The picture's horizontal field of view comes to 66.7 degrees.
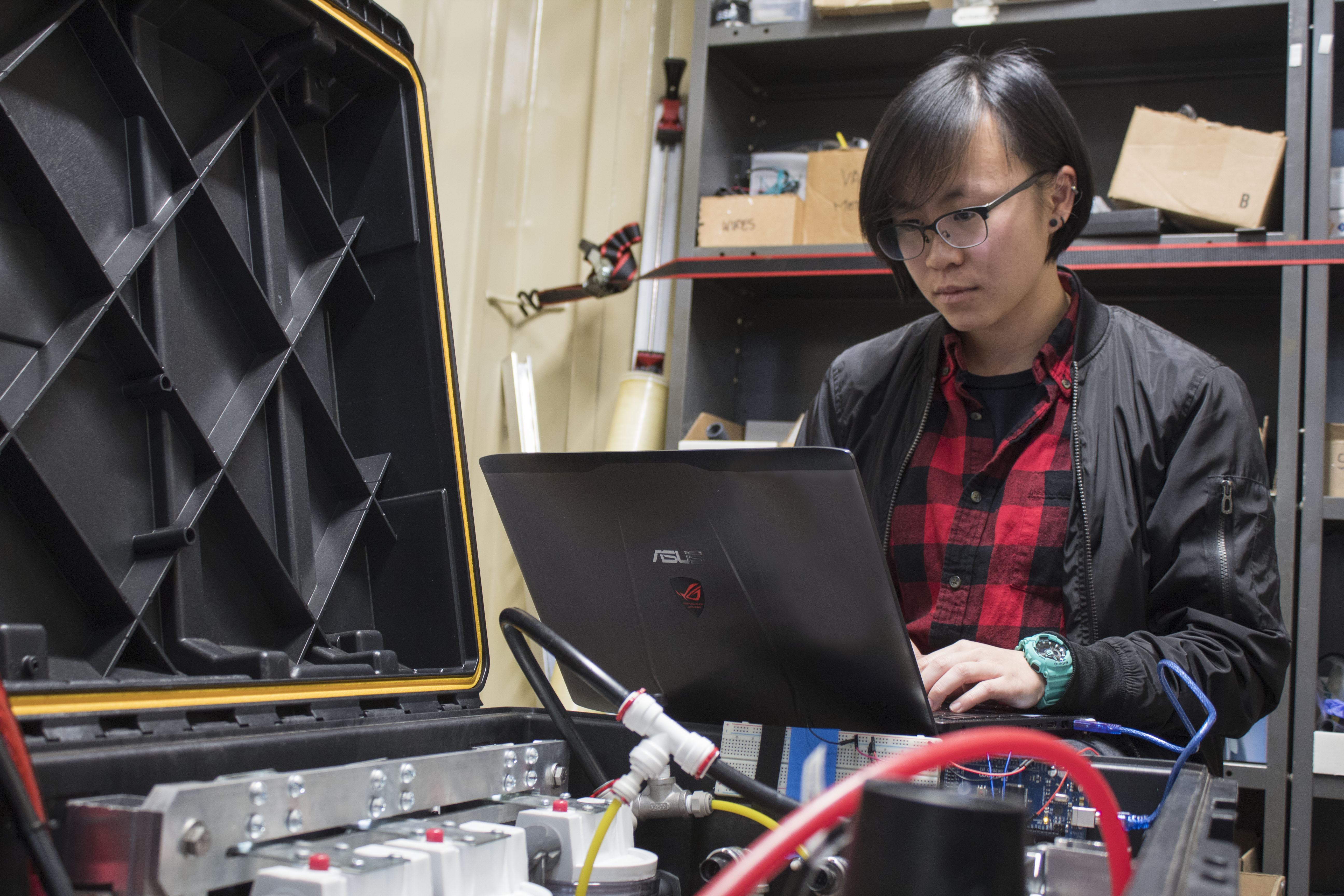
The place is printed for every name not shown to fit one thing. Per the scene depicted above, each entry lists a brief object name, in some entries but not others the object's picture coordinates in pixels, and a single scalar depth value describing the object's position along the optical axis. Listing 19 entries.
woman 1.13
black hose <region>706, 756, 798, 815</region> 0.62
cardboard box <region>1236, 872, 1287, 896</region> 1.30
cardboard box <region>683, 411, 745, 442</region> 2.27
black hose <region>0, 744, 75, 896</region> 0.45
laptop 0.66
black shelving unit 1.90
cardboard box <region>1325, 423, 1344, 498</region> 1.87
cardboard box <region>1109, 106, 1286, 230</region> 1.91
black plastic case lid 0.76
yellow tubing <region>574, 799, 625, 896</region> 0.62
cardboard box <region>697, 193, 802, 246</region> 2.21
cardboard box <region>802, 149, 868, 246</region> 2.18
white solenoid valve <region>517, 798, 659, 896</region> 0.65
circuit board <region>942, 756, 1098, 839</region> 0.68
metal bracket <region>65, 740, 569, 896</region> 0.48
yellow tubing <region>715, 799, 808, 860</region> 0.68
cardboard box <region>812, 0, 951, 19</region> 2.12
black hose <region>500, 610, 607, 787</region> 0.80
